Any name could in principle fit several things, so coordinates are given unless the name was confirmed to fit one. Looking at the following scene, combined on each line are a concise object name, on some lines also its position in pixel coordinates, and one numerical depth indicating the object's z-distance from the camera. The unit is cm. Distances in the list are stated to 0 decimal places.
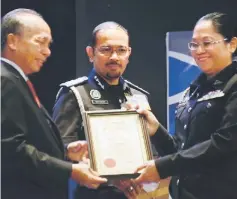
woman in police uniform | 354
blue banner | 559
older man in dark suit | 301
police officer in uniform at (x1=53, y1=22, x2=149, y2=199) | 384
